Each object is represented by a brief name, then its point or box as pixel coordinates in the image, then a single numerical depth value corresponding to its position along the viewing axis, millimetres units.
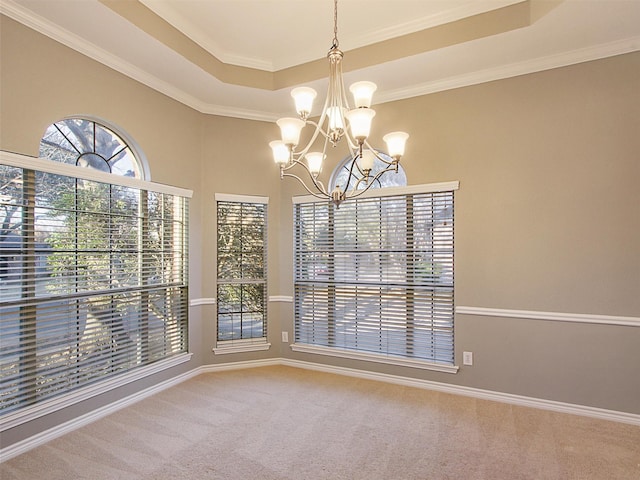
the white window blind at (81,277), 2363
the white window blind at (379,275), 3414
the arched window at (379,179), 3637
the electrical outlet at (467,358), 3265
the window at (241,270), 3967
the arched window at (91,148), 2691
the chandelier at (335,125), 1921
